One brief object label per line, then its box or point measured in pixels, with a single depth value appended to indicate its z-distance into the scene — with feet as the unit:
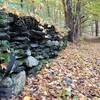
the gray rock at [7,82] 5.22
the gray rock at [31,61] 6.49
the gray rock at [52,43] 8.96
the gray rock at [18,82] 5.63
